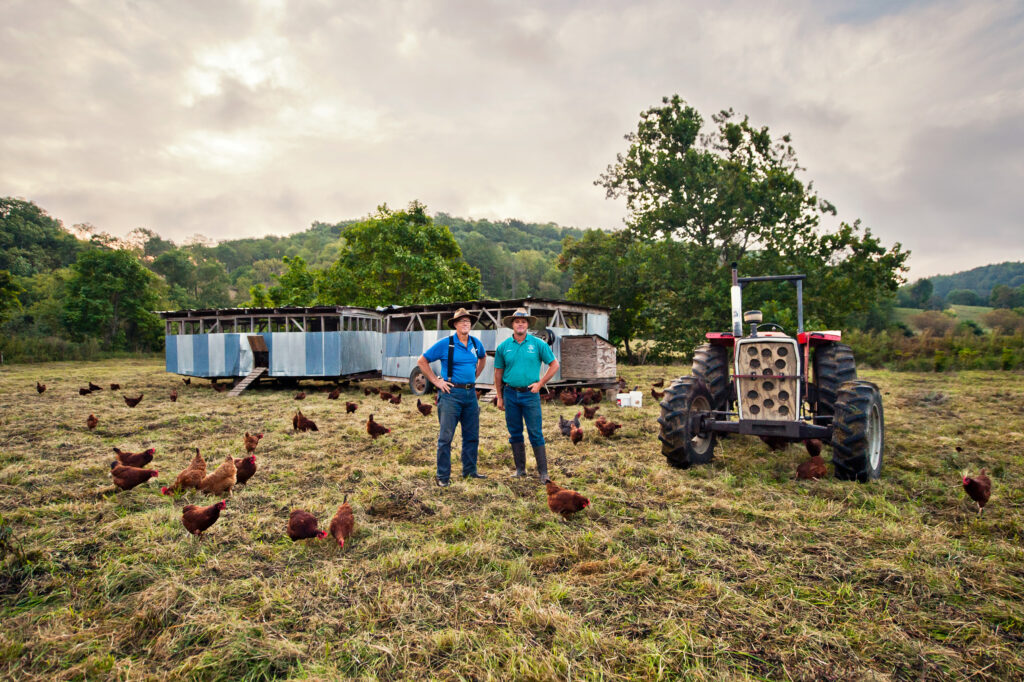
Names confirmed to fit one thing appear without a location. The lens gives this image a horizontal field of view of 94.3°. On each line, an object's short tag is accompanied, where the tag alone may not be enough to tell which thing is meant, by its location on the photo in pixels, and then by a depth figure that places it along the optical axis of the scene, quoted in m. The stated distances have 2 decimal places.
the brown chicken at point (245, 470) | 6.04
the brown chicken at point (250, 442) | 7.62
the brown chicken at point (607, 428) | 8.62
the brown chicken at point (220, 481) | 5.59
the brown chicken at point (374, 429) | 8.80
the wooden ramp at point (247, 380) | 17.62
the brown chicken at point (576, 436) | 8.25
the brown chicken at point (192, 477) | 5.71
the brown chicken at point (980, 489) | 4.64
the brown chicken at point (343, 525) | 4.20
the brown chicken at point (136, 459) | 6.35
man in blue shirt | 5.95
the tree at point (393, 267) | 30.09
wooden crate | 15.02
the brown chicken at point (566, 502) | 4.72
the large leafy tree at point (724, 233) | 23.48
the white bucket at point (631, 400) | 12.91
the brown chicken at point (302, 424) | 9.80
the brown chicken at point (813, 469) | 5.72
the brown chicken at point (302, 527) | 4.22
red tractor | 5.42
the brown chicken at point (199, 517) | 4.40
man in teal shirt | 5.95
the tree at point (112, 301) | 41.97
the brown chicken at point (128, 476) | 5.65
